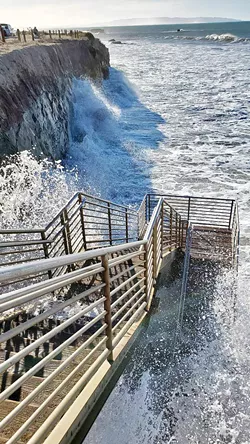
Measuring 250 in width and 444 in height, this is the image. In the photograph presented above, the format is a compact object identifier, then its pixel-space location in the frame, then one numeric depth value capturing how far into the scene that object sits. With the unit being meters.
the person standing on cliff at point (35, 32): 28.15
